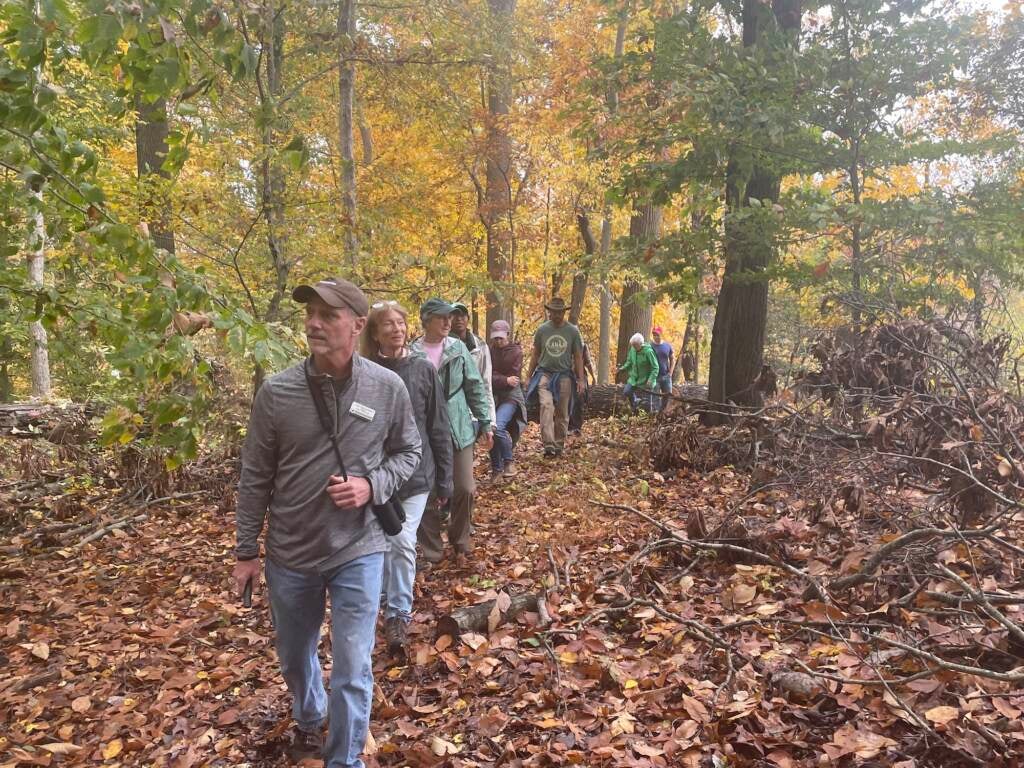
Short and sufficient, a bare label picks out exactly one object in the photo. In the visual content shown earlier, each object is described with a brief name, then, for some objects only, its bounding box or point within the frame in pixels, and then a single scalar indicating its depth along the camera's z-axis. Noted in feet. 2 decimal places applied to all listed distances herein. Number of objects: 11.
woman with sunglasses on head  14.32
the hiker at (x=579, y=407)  33.83
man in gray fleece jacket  9.52
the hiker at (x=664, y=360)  45.70
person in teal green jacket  18.75
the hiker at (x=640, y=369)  42.50
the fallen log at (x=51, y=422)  29.01
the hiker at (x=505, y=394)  28.71
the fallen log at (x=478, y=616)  14.48
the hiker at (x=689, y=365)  71.08
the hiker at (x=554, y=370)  32.14
